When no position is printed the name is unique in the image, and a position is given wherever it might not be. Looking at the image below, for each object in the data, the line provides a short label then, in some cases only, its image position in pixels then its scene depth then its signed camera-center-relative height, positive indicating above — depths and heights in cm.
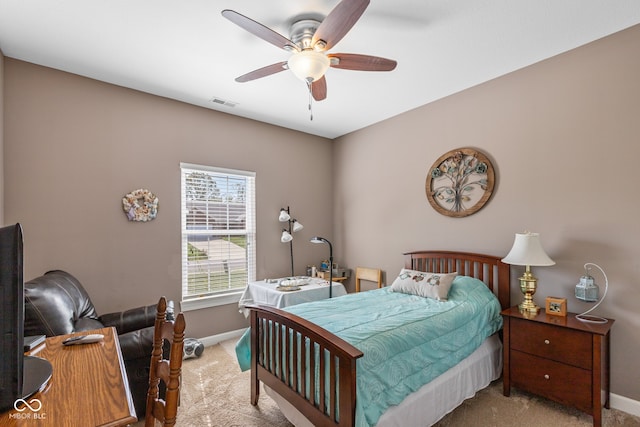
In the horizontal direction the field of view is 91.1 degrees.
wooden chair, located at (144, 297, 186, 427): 95 -56
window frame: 348 -29
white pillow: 280 -70
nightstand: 210 -108
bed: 170 -97
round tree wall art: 311 +29
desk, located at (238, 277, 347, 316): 307 -88
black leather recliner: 190 -77
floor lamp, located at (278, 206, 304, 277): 392 -22
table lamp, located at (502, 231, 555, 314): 245 -39
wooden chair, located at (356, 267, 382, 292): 412 -88
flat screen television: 75 -26
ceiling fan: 166 +102
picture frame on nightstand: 243 -75
